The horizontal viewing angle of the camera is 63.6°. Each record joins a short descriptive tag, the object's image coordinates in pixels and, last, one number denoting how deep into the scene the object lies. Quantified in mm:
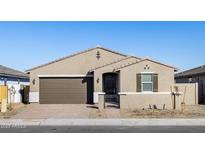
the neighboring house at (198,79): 14232
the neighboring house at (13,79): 14269
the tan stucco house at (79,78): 13415
